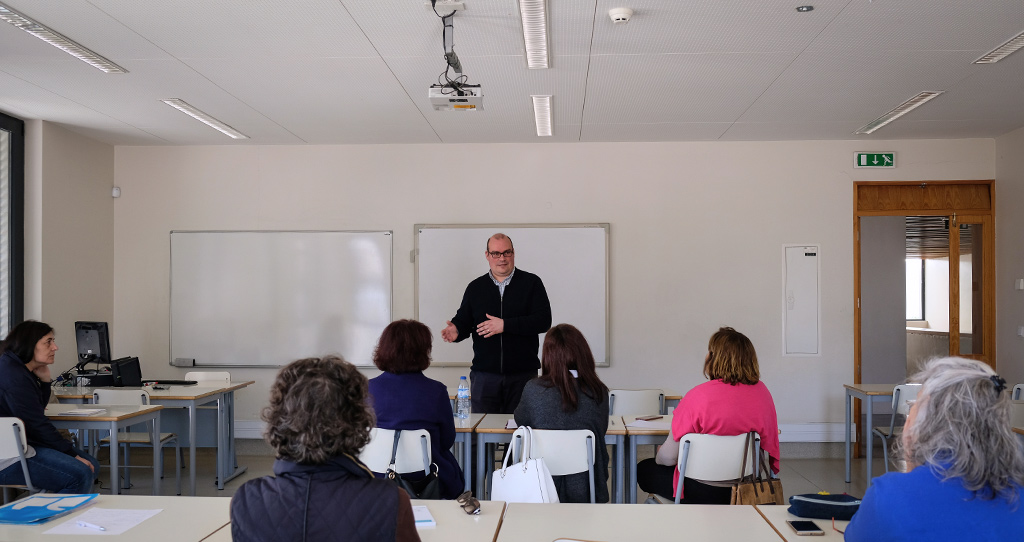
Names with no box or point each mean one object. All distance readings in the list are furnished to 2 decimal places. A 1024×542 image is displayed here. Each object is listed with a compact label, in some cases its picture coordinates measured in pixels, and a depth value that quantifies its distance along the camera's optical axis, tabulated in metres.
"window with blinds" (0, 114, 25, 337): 5.63
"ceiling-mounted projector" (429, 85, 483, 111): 3.77
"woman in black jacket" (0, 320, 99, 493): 3.83
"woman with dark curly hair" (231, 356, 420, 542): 1.53
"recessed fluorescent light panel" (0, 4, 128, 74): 3.58
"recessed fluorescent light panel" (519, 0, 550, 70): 3.42
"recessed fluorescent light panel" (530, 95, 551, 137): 5.19
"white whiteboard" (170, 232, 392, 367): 6.64
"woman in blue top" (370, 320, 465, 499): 3.17
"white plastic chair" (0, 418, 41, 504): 3.67
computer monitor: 5.56
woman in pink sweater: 3.21
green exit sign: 6.46
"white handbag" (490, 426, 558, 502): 2.64
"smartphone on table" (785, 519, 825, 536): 2.05
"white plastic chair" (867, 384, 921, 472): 4.99
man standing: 4.31
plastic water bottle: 4.02
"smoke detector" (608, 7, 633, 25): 3.52
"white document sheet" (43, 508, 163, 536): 2.11
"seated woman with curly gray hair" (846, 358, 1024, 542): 1.47
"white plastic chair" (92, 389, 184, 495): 4.88
